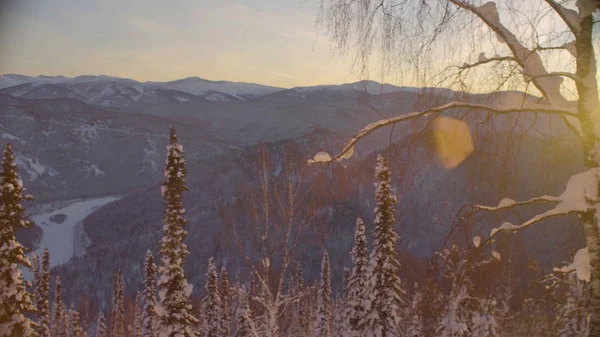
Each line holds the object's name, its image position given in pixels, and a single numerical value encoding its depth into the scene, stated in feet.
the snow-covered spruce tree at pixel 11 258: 42.52
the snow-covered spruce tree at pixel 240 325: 99.25
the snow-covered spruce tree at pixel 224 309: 115.44
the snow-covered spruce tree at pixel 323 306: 105.09
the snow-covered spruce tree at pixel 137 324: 131.01
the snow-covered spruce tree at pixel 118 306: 132.57
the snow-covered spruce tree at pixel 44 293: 87.66
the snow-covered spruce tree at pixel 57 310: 108.36
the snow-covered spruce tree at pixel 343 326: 82.12
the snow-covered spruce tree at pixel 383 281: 57.57
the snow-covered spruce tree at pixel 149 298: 93.71
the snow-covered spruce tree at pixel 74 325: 130.04
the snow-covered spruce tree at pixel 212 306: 92.43
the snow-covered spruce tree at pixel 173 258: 52.80
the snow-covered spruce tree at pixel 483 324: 59.82
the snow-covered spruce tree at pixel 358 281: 71.15
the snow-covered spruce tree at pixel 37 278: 88.74
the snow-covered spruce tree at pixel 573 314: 14.19
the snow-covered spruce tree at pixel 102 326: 131.34
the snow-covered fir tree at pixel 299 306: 129.27
